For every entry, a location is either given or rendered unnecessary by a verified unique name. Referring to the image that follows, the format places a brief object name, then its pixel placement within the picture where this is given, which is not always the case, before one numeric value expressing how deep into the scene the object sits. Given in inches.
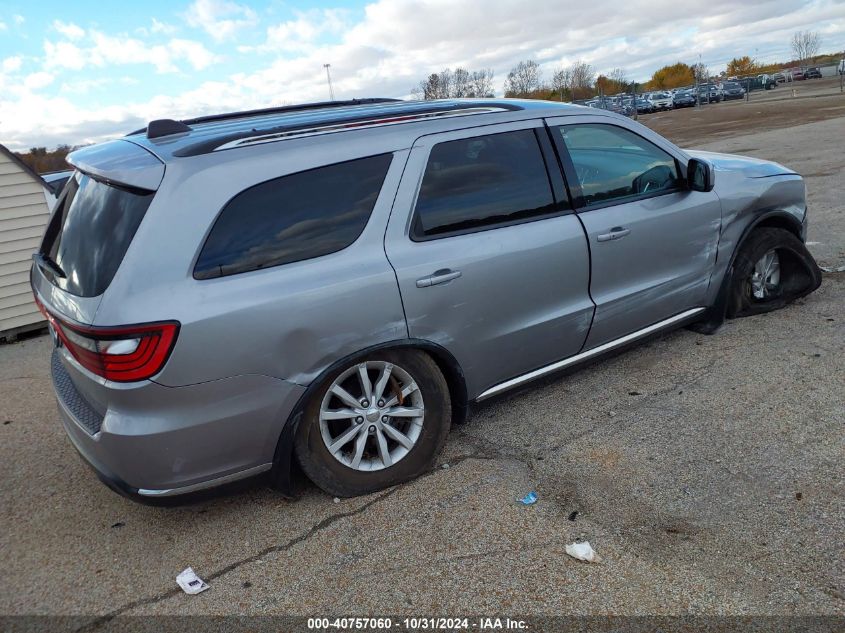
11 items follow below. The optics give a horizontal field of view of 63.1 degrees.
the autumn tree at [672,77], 3752.0
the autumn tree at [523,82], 3422.7
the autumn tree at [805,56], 4084.6
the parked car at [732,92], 2154.3
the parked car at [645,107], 1989.4
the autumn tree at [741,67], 4311.0
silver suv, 109.7
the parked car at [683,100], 1998.0
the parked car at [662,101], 1991.9
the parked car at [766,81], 2556.6
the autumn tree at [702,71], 3738.2
